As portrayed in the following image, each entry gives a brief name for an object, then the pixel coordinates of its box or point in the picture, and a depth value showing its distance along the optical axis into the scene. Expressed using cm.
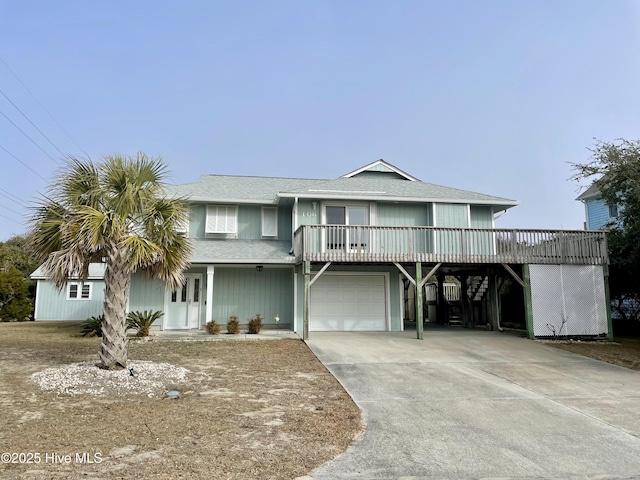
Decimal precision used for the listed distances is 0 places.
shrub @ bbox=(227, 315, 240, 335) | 1454
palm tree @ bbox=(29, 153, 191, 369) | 788
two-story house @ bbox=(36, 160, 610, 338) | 1436
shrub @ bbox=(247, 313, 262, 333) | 1473
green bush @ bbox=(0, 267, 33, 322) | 2212
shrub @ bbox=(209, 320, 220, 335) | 1452
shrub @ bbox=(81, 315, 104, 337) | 1413
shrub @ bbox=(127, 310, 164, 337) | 1380
